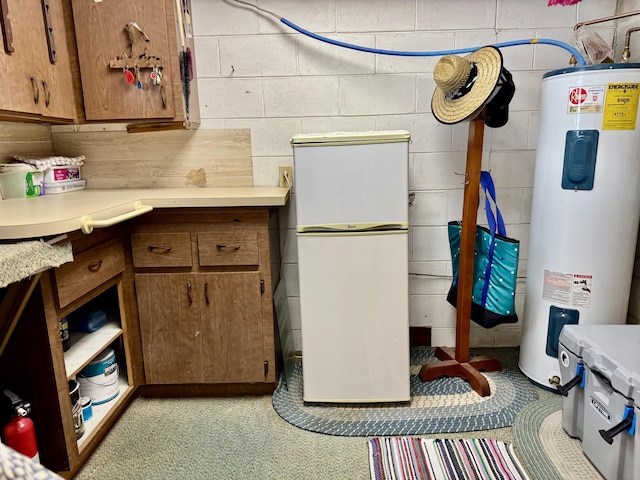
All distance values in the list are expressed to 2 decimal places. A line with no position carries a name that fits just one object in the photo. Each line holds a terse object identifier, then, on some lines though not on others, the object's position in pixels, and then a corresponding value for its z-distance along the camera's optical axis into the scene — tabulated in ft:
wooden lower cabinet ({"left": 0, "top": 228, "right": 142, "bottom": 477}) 4.58
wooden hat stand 6.23
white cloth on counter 3.60
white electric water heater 5.61
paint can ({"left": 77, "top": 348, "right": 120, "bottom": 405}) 5.91
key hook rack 6.34
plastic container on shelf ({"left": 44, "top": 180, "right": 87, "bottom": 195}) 6.92
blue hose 6.87
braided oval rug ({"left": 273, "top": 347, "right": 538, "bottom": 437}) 5.84
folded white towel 6.65
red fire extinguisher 4.46
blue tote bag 6.25
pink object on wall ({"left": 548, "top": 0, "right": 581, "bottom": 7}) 6.83
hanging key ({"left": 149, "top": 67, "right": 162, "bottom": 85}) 6.42
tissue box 6.89
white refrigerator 5.67
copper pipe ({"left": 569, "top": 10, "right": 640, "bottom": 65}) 5.79
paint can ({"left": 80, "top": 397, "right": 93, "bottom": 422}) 5.62
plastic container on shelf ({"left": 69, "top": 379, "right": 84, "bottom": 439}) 5.08
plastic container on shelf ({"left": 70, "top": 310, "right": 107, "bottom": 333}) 5.99
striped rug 4.99
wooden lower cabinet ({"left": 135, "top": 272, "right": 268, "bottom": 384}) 6.27
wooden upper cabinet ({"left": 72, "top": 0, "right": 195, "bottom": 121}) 6.30
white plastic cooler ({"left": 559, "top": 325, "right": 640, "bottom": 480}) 4.31
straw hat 5.60
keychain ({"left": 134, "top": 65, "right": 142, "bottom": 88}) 6.44
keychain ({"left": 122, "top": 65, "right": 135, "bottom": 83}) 6.45
